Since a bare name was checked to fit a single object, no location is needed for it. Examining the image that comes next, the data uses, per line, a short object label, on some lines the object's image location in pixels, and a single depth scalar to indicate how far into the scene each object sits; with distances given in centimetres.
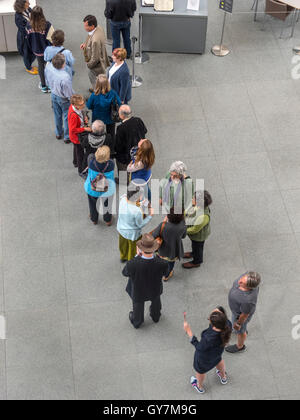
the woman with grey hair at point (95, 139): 1433
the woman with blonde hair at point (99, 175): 1361
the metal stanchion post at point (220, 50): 2039
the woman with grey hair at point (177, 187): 1373
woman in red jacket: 1471
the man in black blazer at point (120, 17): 1825
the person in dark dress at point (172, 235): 1261
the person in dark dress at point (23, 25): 1736
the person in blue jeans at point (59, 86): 1537
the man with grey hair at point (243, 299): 1145
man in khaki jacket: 1658
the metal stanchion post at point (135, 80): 1922
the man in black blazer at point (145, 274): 1164
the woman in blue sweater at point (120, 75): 1573
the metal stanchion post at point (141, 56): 1999
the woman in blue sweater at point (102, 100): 1496
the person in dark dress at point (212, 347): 1066
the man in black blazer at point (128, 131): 1473
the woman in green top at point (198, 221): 1281
